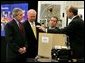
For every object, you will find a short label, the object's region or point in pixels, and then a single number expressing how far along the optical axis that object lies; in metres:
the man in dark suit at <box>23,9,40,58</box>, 3.93
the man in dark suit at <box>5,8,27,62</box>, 3.50
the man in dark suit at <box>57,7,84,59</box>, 3.66
